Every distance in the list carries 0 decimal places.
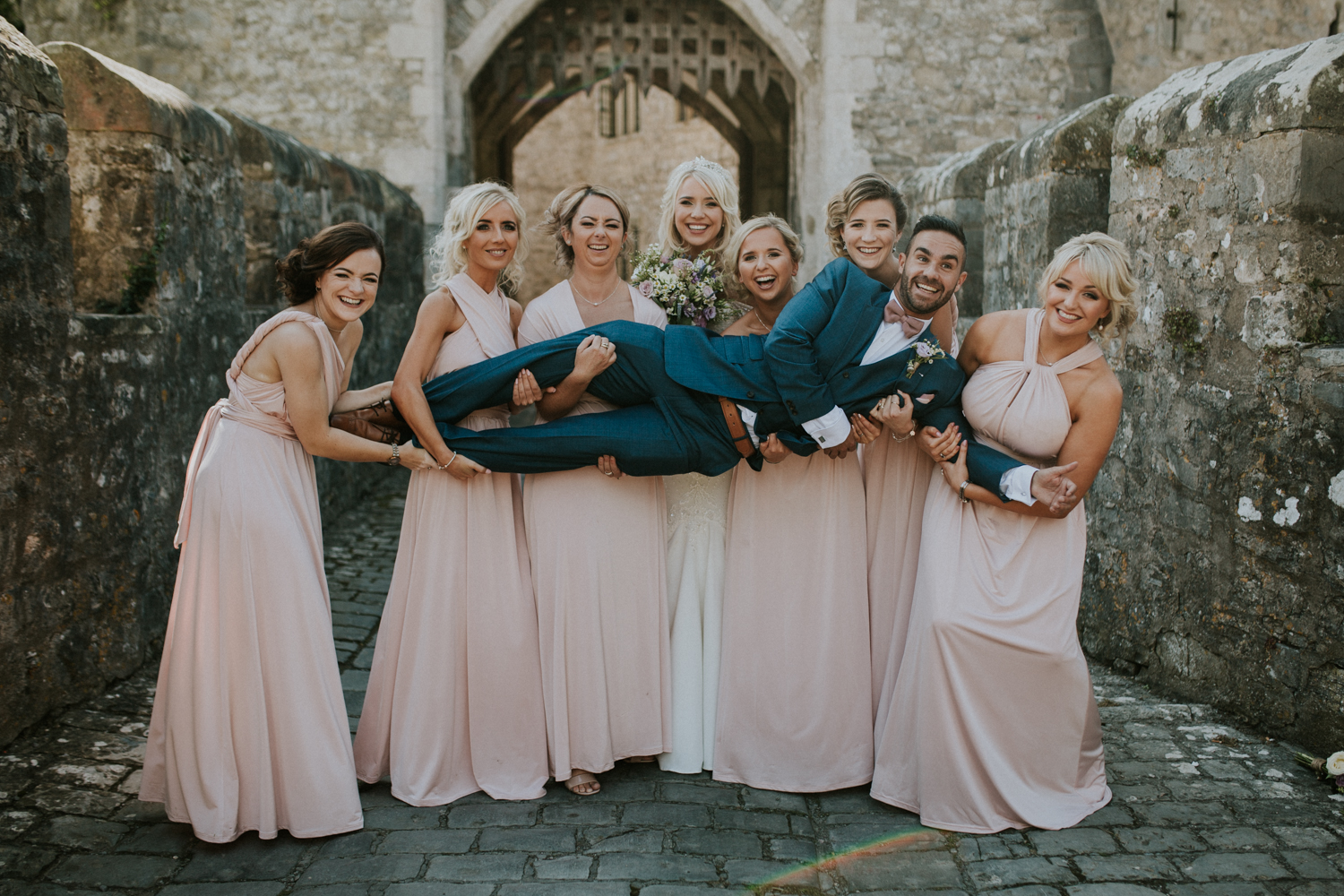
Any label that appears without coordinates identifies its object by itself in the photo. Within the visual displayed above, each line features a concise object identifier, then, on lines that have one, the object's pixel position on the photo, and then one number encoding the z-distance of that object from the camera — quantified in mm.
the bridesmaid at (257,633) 2846
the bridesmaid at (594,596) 3252
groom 3082
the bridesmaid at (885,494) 3355
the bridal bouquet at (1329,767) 3109
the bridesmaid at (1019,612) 3006
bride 3408
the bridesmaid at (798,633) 3277
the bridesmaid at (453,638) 3213
